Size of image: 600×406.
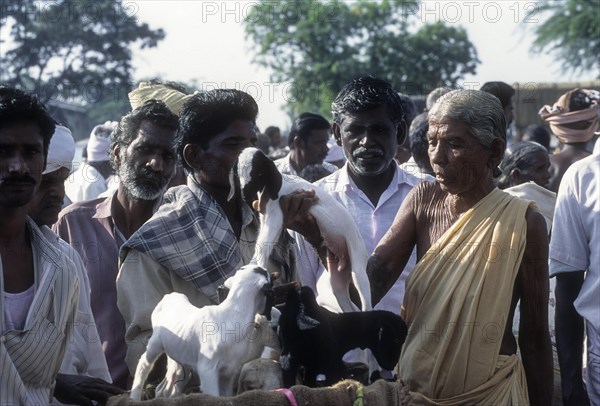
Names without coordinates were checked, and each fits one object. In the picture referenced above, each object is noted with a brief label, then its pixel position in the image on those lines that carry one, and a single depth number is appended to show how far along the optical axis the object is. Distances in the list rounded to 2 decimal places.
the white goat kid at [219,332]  2.49
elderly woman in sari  2.88
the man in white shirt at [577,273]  3.62
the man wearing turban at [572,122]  6.34
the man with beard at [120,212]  3.70
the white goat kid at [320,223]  2.70
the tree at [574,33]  21.65
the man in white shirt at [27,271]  2.63
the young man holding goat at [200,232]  2.91
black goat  2.57
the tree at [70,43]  23.61
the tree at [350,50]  24.27
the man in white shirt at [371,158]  3.82
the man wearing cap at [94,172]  7.06
